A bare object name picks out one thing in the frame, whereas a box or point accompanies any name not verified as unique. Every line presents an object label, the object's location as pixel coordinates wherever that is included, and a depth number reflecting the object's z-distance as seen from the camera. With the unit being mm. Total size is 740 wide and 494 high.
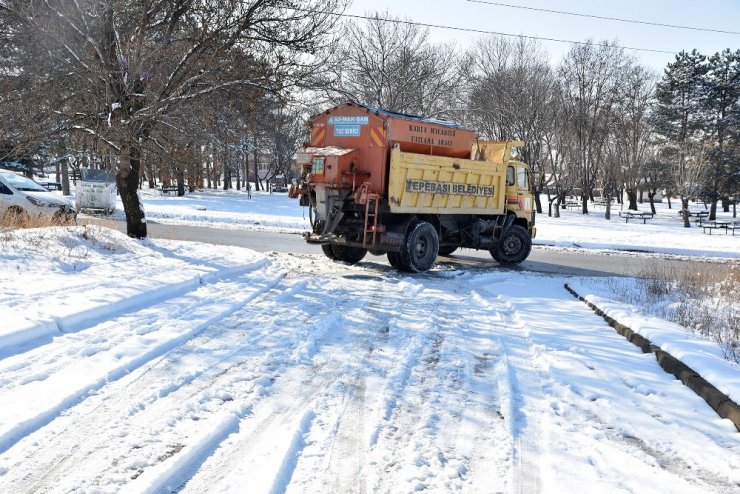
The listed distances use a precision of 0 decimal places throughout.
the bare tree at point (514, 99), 36812
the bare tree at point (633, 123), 44481
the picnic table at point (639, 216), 40762
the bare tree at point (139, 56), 10969
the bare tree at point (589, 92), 39500
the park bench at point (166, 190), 49150
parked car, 16469
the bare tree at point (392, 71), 32688
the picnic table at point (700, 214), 41231
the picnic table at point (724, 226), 31848
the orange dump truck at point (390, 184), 12516
